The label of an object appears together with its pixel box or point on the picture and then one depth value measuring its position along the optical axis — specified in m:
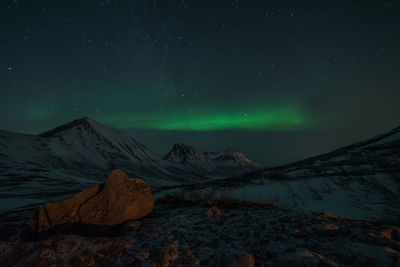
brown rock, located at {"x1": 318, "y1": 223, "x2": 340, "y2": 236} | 2.02
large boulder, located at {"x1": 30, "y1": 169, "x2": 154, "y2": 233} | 2.79
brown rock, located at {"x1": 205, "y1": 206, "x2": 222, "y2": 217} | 2.96
